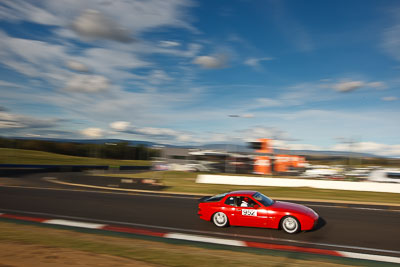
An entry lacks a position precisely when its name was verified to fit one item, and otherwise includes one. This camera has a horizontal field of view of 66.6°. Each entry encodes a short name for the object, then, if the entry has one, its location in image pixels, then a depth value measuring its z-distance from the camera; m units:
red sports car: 8.50
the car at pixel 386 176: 22.48
